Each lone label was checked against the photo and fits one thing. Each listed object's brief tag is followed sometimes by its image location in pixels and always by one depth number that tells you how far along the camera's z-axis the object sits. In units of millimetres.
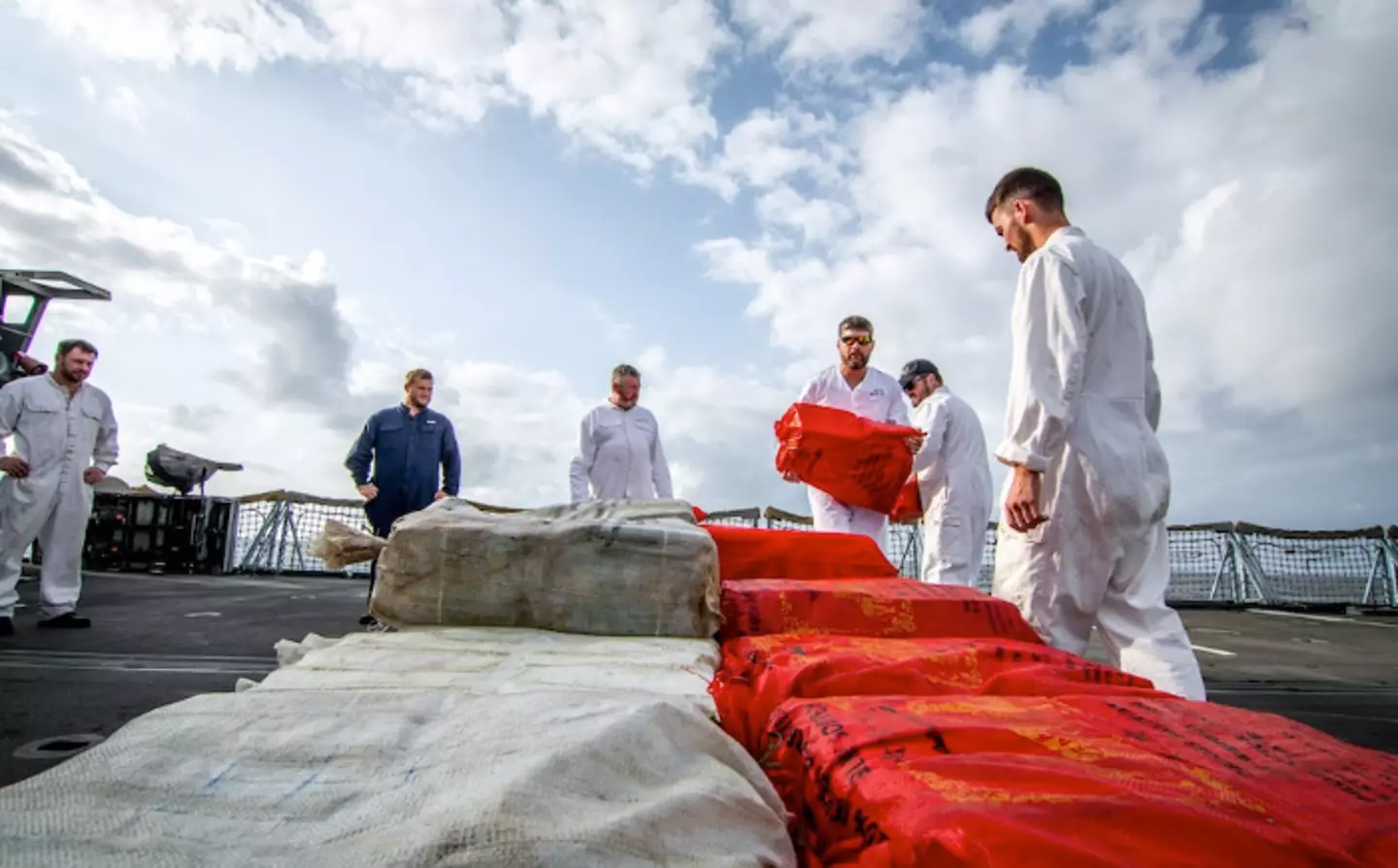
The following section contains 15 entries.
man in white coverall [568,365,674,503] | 4961
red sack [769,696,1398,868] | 636
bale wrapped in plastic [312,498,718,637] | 1867
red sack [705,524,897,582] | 2523
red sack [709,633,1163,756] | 1222
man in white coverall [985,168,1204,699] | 1989
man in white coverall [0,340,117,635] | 4531
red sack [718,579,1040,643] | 1852
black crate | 9625
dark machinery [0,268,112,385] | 7465
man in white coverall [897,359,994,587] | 4156
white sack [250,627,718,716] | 1282
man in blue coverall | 4719
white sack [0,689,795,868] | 609
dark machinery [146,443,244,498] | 10172
